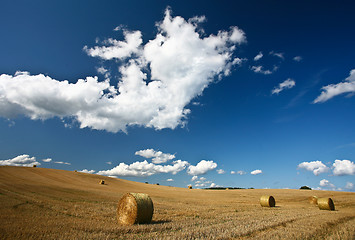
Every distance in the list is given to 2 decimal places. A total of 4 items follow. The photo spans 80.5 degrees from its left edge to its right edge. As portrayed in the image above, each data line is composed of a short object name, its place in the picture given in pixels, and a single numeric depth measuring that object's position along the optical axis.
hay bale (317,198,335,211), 21.20
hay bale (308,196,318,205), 30.11
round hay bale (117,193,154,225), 10.99
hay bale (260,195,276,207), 23.63
